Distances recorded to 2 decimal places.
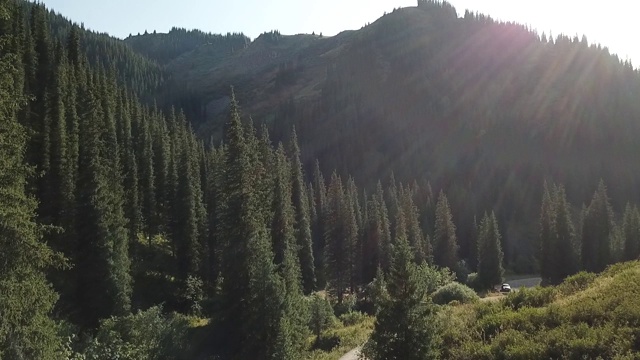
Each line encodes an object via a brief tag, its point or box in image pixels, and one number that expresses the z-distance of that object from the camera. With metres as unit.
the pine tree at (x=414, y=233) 73.44
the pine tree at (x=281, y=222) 49.03
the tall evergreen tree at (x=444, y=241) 81.75
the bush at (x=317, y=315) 43.41
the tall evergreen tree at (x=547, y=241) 74.81
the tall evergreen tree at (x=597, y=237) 75.88
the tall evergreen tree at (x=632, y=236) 71.31
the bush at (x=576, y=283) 23.41
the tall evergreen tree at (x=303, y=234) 66.81
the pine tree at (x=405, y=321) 18.36
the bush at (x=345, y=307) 58.88
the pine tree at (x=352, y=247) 71.81
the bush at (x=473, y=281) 76.56
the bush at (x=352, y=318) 49.97
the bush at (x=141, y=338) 28.29
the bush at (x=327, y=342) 40.88
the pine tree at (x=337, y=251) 69.75
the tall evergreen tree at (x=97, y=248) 40.91
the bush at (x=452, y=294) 39.03
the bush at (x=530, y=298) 22.58
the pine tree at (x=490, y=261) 75.69
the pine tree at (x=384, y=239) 72.88
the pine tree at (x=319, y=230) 86.00
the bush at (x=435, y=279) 20.27
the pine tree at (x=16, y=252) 14.97
